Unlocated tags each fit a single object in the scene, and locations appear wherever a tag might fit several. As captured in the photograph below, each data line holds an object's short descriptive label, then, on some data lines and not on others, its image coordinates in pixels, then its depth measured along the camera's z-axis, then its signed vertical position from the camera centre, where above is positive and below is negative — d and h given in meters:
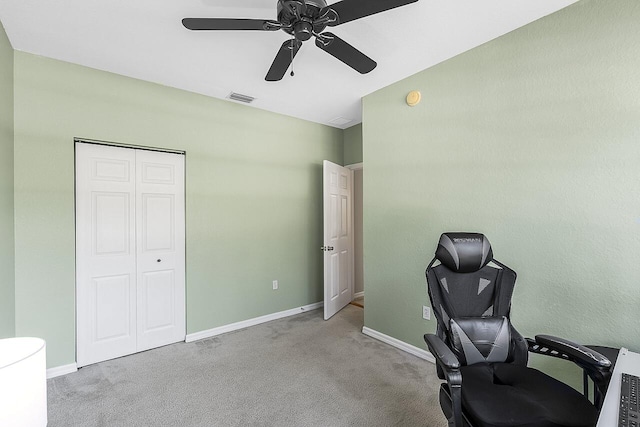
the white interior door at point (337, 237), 3.80 -0.31
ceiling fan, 1.46 +1.02
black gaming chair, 1.23 -0.72
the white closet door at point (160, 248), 2.95 -0.34
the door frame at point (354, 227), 4.40 -0.18
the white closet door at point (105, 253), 2.65 -0.34
